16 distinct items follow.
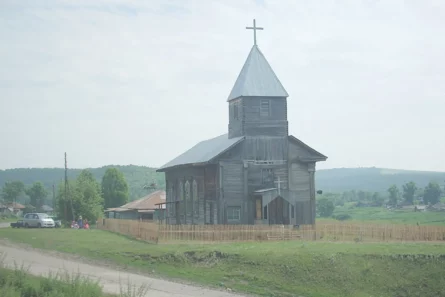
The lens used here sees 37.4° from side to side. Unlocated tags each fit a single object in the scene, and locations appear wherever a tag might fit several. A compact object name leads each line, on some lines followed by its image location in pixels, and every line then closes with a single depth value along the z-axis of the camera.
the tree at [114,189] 102.94
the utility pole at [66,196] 77.18
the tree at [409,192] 157.62
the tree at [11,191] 152.50
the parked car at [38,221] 62.75
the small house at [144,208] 76.62
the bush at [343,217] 119.94
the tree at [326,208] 138.39
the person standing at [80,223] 68.32
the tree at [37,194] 164.62
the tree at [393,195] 161.26
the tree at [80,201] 80.04
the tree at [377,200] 174.75
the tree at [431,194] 153.62
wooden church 47.84
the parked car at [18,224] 64.67
